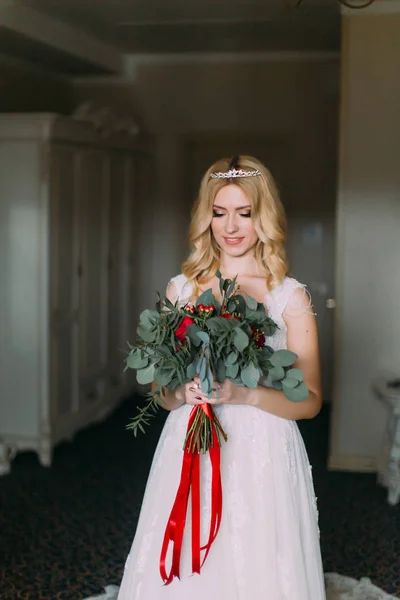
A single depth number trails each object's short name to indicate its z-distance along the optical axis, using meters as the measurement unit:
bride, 2.47
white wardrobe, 5.12
